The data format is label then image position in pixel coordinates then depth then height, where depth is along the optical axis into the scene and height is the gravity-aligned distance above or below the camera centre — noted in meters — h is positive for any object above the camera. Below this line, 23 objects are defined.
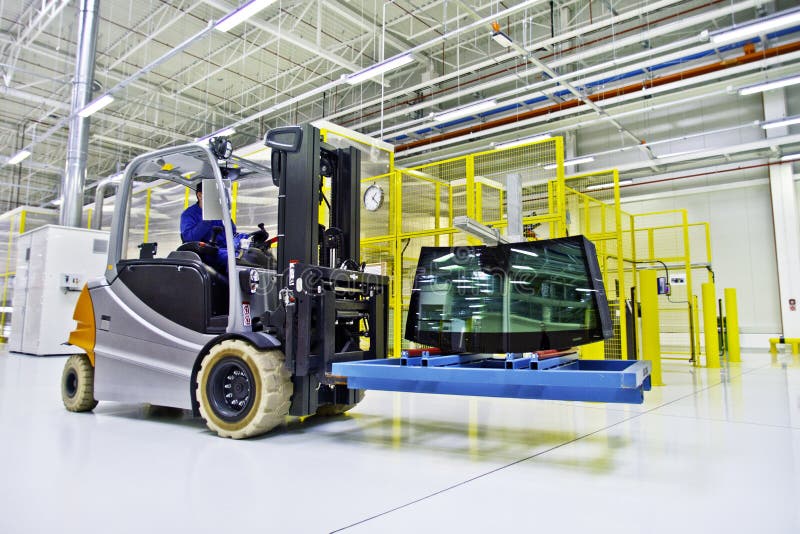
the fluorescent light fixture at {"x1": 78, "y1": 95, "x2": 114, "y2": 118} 10.96 +4.40
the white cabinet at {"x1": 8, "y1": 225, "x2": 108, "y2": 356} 11.02 +0.77
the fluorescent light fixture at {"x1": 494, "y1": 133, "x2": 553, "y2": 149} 14.16 +4.88
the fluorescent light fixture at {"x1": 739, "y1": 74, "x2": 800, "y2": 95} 10.93 +4.84
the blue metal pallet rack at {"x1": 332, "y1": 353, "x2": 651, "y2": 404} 3.03 -0.33
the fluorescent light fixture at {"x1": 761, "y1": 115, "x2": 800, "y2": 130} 12.43 +4.58
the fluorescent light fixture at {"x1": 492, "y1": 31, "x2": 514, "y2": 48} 9.91 +5.23
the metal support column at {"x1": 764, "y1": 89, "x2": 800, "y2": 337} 15.62 +2.41
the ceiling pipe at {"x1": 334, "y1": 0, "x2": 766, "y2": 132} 11.23 +6.20
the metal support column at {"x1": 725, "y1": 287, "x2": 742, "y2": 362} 12.90 -0.03
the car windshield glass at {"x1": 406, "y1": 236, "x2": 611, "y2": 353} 3.63 +0.16
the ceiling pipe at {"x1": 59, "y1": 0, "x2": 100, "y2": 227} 11.80 +4.33
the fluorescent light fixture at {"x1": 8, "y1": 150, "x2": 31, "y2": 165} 15.09 +4.48
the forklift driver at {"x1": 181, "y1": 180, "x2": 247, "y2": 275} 4.81 +0.81
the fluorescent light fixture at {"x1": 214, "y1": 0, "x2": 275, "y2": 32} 8.59 +5.00
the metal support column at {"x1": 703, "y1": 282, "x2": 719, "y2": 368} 10.84 -0.05
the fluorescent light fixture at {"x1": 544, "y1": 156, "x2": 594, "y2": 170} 15.15 +4.53
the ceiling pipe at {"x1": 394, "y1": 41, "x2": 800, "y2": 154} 12.34 +6.06
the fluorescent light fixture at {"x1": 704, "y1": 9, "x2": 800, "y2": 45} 8.45 +4.73
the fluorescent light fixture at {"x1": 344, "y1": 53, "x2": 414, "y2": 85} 9.74 +4.67
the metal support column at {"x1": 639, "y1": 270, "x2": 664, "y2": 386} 7.80 +0.06
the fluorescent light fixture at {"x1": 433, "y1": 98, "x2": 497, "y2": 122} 11.96 +4.77
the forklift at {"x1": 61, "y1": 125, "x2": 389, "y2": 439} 4.04 +0.07
